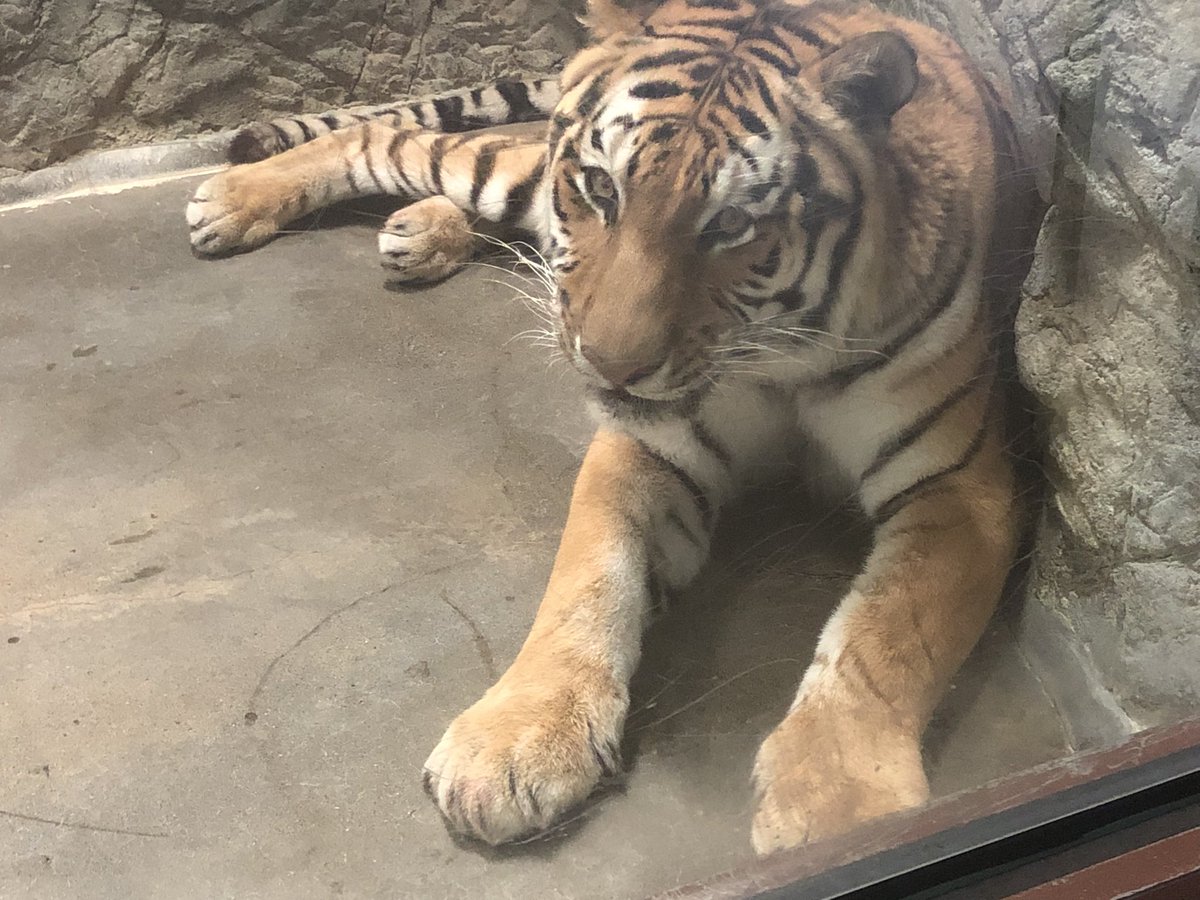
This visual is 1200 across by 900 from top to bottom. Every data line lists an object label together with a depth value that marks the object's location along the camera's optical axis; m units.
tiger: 0.96
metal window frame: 0.78
